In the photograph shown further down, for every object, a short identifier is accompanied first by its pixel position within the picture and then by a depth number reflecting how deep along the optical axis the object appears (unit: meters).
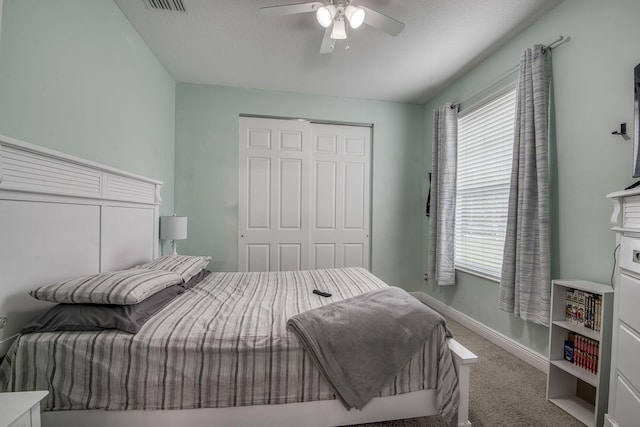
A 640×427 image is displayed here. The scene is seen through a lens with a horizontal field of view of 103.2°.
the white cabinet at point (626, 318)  1.10
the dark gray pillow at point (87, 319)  1.17
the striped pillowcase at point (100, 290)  1.20
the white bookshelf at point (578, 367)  1.38
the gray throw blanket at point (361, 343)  1.19
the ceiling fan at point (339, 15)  1.63
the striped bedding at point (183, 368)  1.12
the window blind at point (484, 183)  2.37
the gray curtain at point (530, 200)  1.86
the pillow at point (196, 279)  1.95
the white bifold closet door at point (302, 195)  3.31
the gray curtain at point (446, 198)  2.97
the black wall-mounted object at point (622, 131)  1.49
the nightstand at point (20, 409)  0.75
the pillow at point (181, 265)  1.89
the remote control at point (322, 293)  1.78
